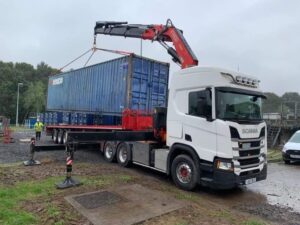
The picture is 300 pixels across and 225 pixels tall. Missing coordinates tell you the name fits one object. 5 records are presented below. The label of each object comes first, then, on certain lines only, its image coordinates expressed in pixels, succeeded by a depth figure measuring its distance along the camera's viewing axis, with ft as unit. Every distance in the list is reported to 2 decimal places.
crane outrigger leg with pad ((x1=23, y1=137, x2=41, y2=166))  25.47
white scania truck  18.31
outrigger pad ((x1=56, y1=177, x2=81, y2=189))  18.81
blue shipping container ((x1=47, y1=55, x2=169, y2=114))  29.93
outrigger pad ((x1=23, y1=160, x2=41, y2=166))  26.24
